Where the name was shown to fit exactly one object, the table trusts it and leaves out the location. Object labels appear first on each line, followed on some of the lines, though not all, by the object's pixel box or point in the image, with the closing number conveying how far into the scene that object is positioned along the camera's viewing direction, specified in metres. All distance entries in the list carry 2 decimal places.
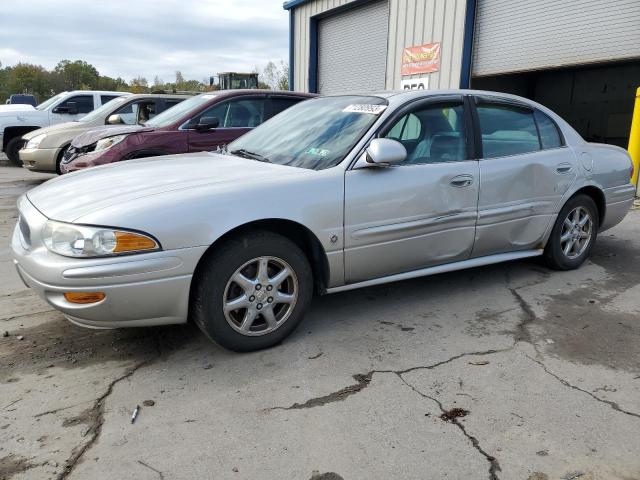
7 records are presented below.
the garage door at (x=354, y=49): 12.94
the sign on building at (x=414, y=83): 11.38
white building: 8.62
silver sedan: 2.70
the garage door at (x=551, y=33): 8.10
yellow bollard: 7.89
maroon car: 6.63
